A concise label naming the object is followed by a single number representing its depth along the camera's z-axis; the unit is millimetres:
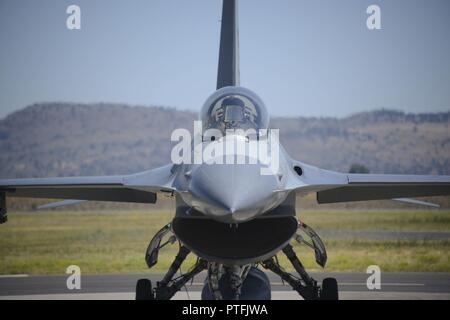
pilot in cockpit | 18937
